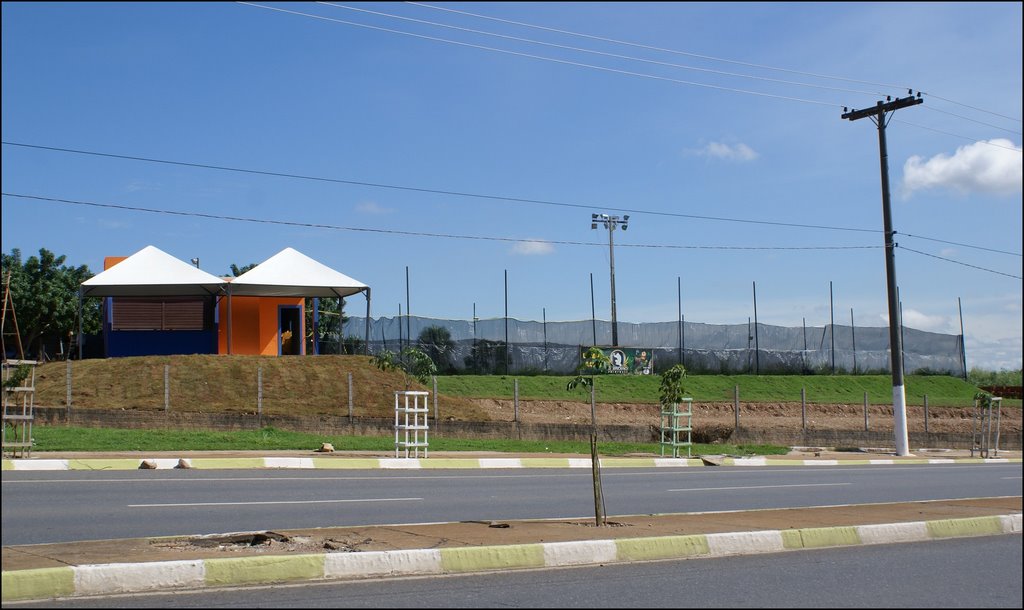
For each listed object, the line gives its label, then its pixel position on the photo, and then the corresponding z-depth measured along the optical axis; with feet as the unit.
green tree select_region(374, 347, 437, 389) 78.07
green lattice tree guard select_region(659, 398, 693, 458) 81.66
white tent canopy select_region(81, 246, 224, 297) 110.52
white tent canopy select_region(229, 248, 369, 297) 112.98
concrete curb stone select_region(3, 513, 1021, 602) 21.43
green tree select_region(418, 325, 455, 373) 134.82
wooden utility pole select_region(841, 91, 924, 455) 95.61
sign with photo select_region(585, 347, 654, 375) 145.08
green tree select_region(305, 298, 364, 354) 136.36
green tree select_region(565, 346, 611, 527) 31.88
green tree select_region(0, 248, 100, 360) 154.40
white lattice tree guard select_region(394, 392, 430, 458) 67.36
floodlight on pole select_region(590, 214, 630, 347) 166.09
